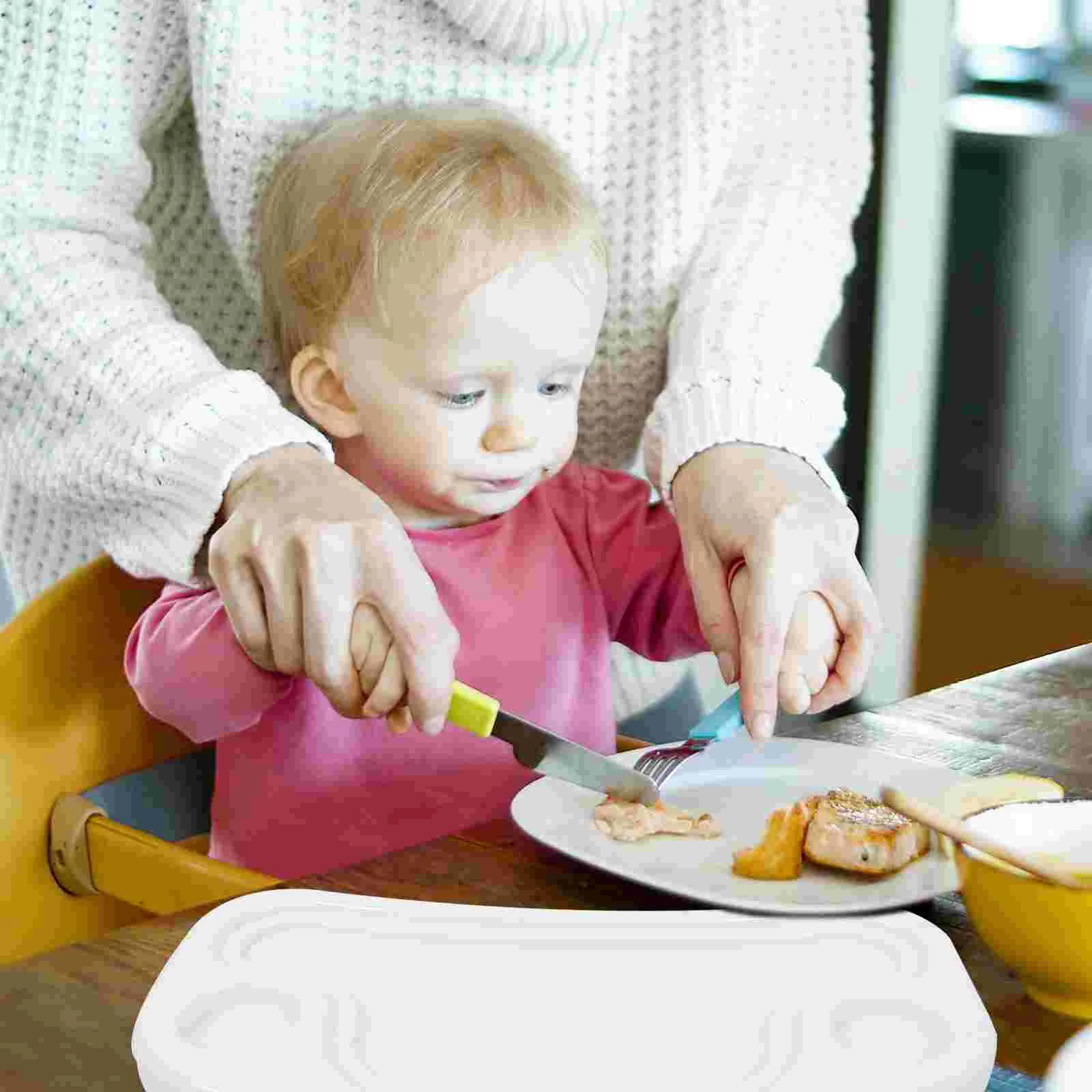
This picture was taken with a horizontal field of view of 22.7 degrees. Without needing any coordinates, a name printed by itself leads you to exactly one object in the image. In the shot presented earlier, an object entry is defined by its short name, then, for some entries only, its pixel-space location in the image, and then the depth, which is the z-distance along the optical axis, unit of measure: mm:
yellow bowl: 872
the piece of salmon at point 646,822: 1008
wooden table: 872
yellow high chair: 1110
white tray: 825
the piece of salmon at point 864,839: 969
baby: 1134
